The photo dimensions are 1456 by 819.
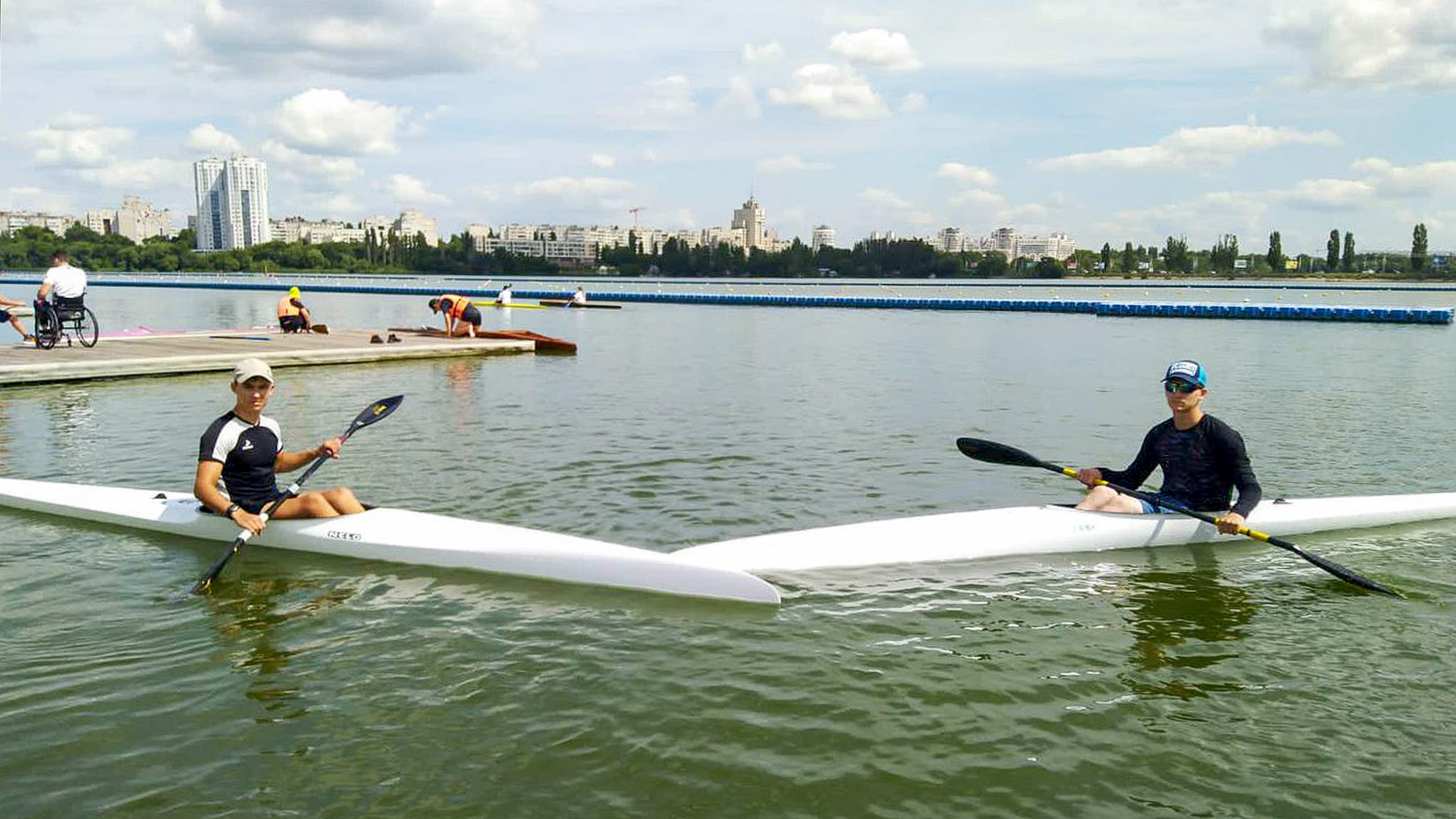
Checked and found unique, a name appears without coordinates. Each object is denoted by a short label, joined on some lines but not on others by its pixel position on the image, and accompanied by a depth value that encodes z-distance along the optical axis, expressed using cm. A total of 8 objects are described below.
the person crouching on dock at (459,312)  3034
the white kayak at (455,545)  788
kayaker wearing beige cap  787
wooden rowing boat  3003
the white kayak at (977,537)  872
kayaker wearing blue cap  867
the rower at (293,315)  2892
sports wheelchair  2152
